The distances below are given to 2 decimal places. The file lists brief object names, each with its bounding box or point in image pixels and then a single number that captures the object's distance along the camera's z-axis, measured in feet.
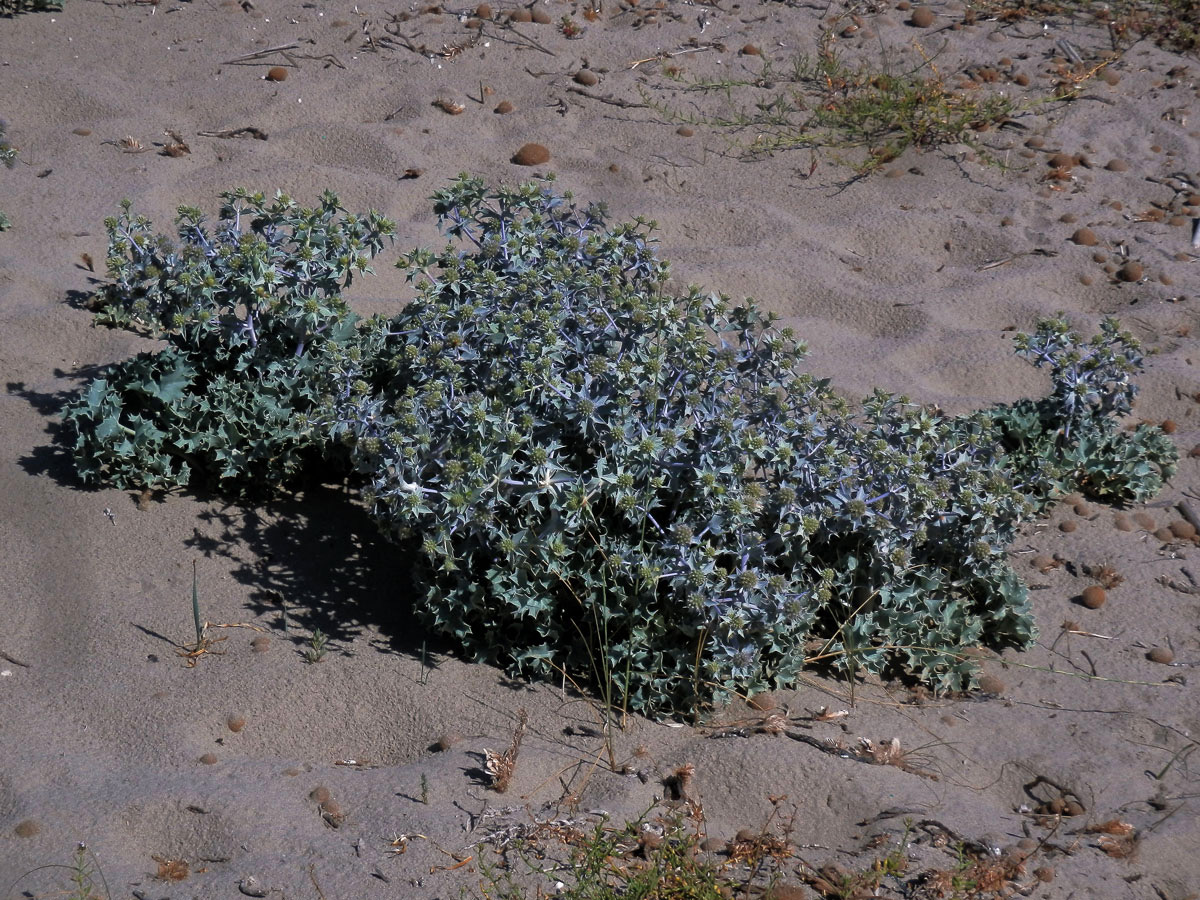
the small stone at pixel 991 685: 10.41
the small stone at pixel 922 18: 21.03
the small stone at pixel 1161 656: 10.78
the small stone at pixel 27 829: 8.16
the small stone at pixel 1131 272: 16.12
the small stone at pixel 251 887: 7.82
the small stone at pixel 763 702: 9.92
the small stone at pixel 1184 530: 12.38
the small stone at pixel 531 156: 17.76
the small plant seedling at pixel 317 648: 10.10
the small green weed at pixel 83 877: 7.68
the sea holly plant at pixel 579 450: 9.20
